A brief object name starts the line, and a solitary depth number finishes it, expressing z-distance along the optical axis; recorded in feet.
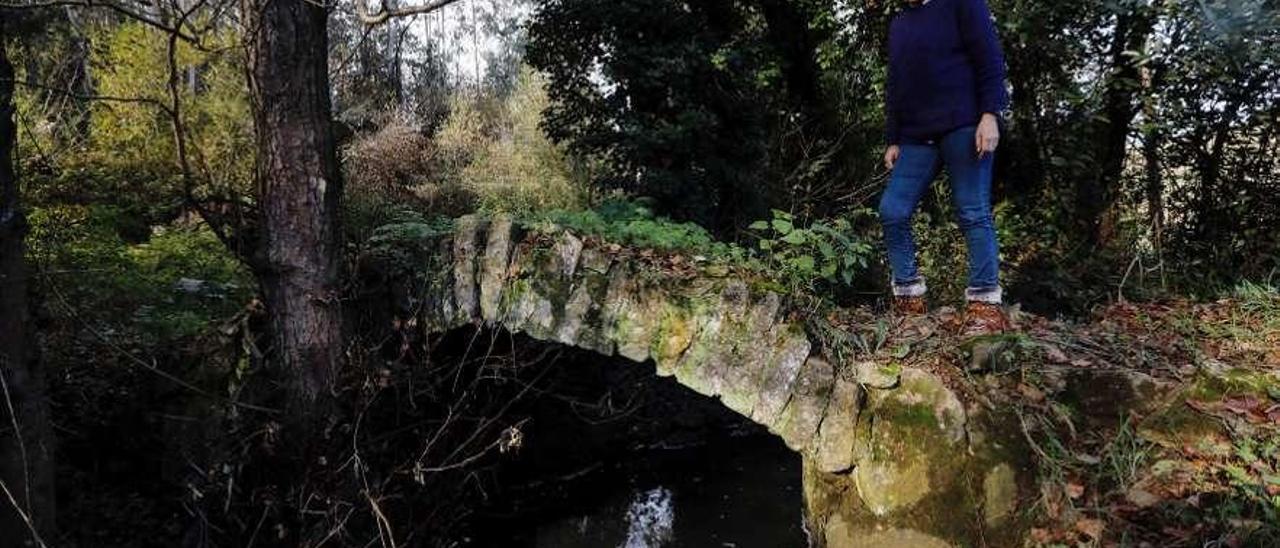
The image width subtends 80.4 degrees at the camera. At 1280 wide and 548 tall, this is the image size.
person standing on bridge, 10.18
